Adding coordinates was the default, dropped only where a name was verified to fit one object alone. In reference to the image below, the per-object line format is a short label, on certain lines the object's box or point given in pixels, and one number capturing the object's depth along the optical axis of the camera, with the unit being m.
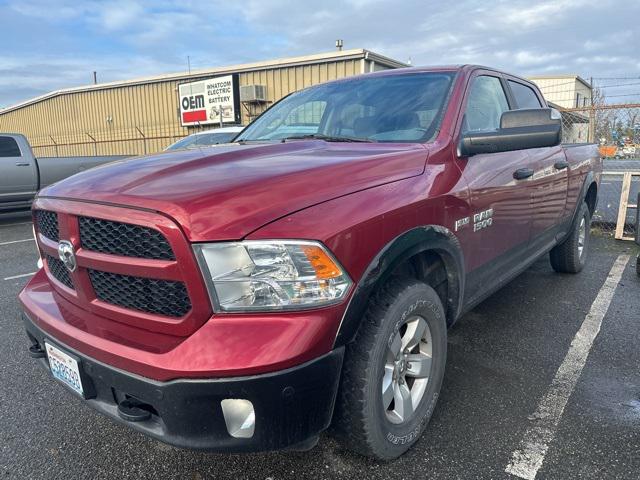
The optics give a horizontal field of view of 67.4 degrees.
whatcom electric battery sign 16.28
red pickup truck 1.61
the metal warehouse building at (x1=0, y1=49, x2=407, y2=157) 14.78
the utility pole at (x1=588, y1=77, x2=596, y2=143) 9.41
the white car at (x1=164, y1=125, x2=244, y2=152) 8.50
